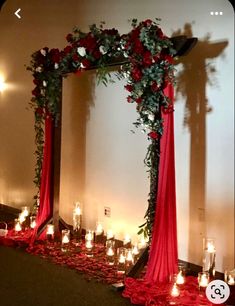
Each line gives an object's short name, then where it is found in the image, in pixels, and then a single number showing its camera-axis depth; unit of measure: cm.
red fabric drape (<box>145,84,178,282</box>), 282
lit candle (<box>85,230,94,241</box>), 362
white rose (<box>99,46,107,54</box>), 323
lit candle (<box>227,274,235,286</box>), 274
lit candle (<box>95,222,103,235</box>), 385
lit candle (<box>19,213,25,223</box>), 415
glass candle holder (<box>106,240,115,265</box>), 331
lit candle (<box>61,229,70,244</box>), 354
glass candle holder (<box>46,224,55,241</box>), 376
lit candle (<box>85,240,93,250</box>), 360
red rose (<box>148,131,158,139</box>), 281
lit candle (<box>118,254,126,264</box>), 314
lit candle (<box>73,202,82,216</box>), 391
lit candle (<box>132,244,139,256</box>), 322
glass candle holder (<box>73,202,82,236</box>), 386
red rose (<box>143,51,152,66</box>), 274
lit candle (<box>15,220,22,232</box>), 405
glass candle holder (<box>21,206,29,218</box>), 422
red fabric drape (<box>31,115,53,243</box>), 387
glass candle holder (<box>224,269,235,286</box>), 274
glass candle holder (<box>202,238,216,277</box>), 280
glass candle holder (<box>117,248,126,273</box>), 313
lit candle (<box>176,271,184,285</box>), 275
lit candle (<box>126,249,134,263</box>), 307
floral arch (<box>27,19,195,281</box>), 277
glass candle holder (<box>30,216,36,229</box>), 397
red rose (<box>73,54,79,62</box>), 346
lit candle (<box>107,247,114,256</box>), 333
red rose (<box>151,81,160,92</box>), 277
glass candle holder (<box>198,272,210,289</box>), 266
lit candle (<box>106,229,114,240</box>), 369
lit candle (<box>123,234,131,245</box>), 348
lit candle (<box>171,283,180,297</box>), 260
